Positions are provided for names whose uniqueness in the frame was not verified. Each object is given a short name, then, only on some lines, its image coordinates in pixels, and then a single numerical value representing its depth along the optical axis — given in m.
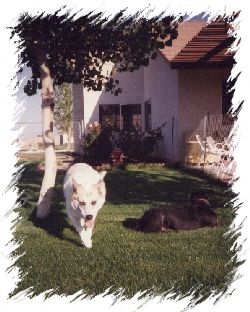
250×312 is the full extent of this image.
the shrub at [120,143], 16.81
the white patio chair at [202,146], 12.37
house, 12.67
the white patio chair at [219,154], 10.17
